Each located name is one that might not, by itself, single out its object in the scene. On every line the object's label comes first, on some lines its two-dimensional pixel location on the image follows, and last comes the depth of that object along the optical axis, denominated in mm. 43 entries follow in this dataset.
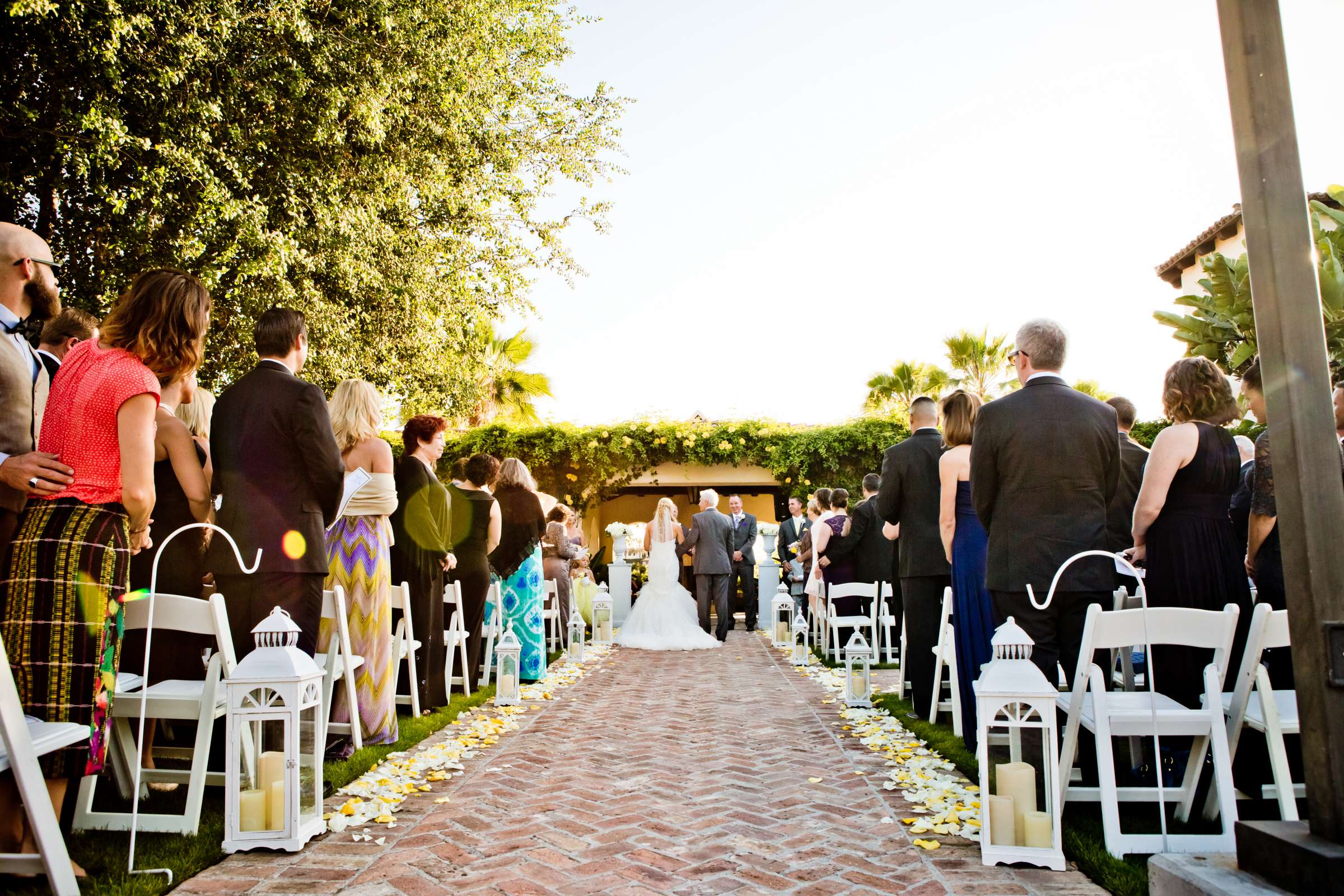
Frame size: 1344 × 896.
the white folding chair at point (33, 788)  2477
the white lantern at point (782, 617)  11250
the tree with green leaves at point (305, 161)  8312
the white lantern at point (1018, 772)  3191
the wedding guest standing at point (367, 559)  5094
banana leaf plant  14250
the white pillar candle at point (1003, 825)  3230
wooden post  2104
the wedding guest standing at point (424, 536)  6277
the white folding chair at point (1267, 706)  3012
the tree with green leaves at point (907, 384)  23641
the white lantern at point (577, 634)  10096
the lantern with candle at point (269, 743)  3229
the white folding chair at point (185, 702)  3375
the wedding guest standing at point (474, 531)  7211
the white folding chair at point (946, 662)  5039
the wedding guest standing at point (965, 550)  4852
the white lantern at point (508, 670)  6820
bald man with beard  2867
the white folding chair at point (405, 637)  5902
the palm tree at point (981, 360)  23906
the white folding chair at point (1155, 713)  3129
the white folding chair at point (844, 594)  7863
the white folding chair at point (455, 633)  7133
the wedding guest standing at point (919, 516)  5707
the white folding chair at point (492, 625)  7816
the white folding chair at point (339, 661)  4527
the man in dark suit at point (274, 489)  3945
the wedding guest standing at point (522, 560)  8094
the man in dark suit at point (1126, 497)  5203
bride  11898
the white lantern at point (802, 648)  9719
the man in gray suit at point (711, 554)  12086
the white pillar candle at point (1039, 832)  3186
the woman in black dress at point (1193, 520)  3814
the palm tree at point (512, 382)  25688
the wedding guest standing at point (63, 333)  4148
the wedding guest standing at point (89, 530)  2844
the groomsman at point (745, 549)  14578
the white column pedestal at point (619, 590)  14500
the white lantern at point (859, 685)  6562
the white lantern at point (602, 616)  11695
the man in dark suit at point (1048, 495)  3689
